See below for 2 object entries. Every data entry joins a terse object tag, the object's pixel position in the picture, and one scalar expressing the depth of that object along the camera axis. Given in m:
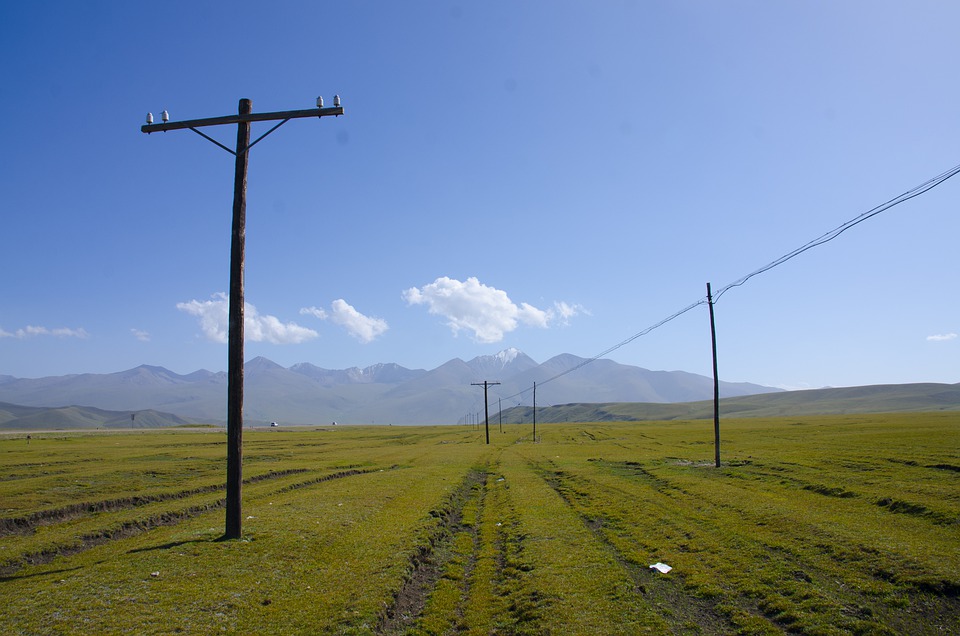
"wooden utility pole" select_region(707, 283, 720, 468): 41.47
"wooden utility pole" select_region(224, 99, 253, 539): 18.66
